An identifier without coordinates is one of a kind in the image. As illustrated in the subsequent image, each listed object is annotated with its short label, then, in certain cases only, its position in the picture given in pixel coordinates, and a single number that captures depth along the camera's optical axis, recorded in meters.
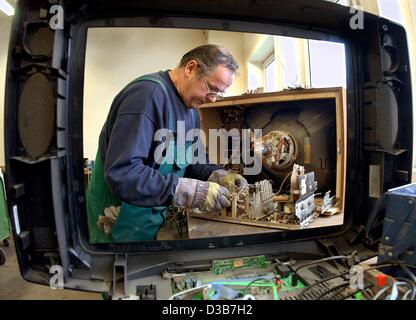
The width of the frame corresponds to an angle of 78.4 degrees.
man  0.96
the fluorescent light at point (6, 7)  3.63
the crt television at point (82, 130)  0.76
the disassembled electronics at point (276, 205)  1.34
